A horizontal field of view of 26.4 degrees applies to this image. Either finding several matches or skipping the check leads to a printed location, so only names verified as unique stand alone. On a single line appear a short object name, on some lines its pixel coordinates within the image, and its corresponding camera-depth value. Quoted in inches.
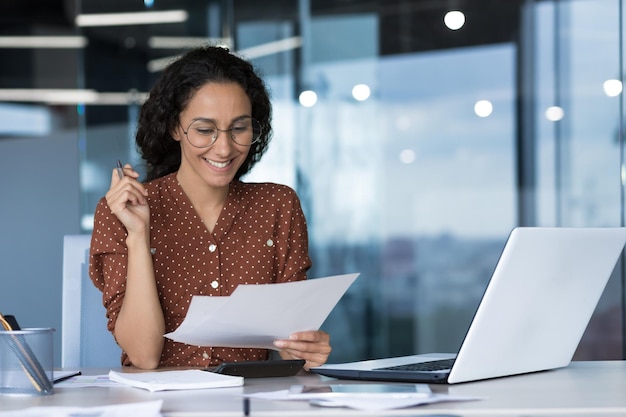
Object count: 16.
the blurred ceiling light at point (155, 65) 191.0
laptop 72.5
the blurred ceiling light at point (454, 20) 187.2
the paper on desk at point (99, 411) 66.3
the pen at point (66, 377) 78.0
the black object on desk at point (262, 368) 78.8
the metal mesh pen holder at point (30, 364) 72.0
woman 90.3
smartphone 70.1
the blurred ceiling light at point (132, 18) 189.8
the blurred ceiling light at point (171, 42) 190.3
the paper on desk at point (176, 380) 74.0
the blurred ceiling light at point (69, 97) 189.3
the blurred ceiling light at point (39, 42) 213.8
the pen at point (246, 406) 66.3
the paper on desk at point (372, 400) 67.2
